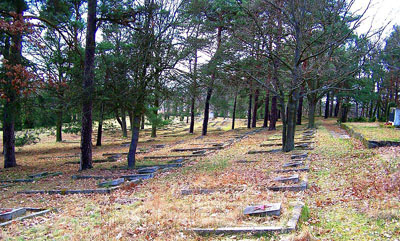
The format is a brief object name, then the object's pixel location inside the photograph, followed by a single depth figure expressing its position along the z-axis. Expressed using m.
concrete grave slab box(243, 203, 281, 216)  4.45
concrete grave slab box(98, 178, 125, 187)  8.20
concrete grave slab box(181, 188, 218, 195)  6.63
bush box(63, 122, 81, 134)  18.38
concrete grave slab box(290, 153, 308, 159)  10.07
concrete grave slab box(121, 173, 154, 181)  9.12
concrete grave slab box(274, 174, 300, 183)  6.57
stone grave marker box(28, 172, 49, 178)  10.82
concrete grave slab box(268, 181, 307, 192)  5.98
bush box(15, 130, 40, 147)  14.93
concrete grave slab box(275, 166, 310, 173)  7.85
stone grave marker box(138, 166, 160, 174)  10.15
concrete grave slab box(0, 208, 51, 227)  5.34
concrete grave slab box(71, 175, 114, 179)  9.53
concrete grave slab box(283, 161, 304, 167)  8.67
